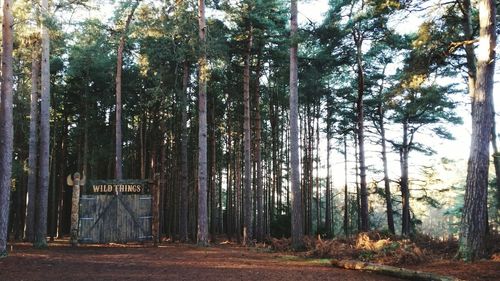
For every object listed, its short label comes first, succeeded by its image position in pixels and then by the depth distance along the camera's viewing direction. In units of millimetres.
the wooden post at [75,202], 15398
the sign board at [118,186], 16281
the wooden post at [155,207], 15539
